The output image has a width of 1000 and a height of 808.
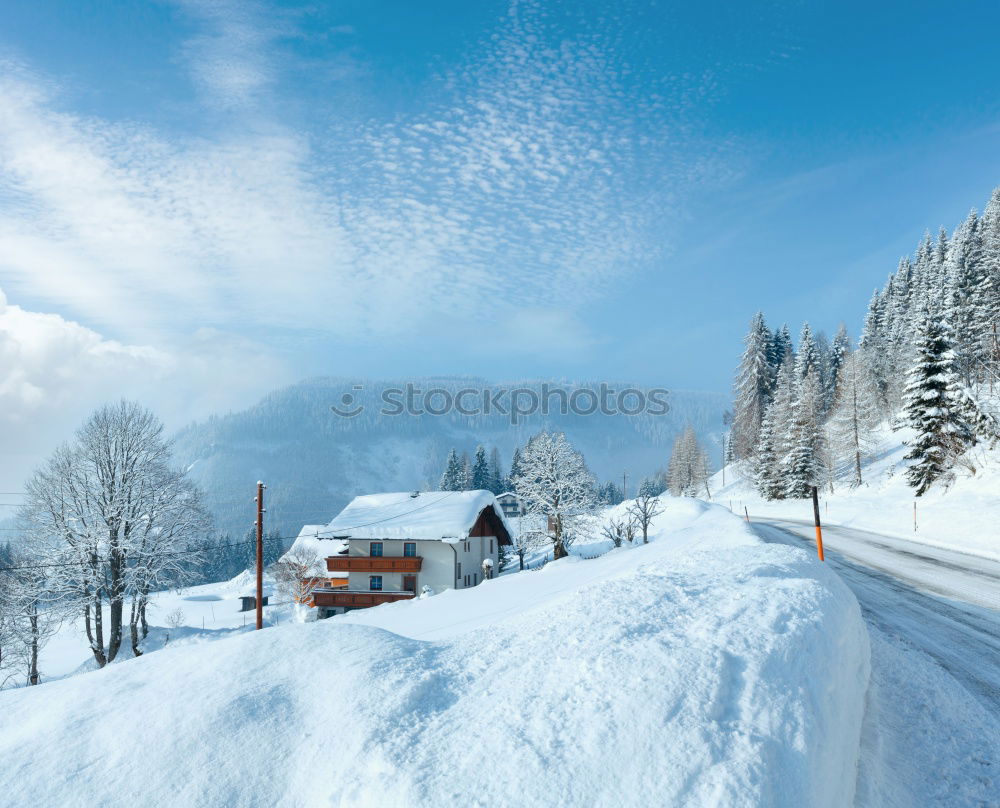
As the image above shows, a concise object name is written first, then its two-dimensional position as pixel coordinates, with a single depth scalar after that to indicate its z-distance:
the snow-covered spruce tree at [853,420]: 56.94
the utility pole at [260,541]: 22.69
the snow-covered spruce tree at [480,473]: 101.94
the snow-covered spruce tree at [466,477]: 100.62
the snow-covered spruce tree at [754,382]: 68.50
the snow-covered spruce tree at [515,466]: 103.06
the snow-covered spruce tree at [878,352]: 69.50
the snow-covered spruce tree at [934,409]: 35.50
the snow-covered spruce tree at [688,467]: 89.88
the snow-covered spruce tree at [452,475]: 101.81
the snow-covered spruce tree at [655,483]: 133.75
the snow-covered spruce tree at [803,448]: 52.91
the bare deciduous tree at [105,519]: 25.89
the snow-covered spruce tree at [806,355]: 61.62
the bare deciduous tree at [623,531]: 42.34
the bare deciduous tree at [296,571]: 61.88
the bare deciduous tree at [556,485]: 41.34
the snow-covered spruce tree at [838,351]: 81.74
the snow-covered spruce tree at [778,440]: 56.59
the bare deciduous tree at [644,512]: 43.00
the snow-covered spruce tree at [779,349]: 71.25
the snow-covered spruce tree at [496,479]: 110.44
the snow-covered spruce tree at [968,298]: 53.41
